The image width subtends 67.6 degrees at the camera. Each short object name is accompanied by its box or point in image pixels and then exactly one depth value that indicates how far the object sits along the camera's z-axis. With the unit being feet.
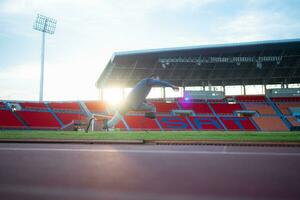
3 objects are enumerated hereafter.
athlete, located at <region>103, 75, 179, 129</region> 57.06
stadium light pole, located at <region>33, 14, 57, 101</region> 133.28
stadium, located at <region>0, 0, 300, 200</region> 11.75
